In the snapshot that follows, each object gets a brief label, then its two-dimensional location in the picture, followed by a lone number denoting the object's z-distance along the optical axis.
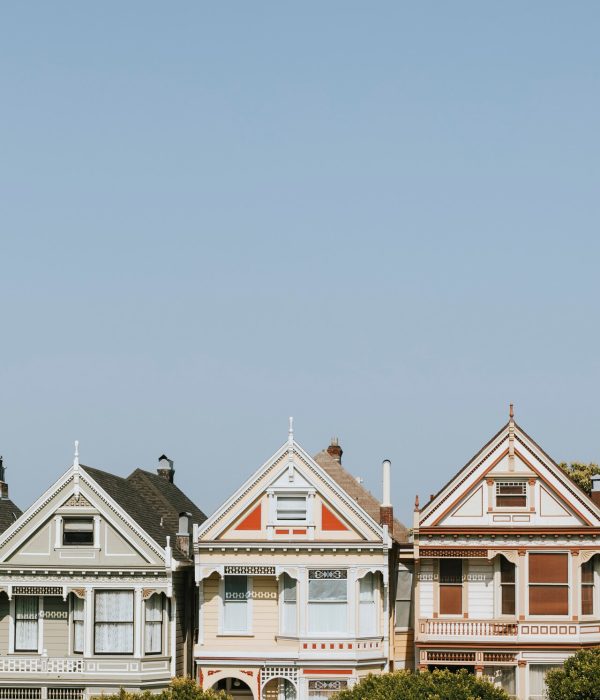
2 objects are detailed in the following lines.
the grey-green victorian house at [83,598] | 51.97
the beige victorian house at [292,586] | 51.81
